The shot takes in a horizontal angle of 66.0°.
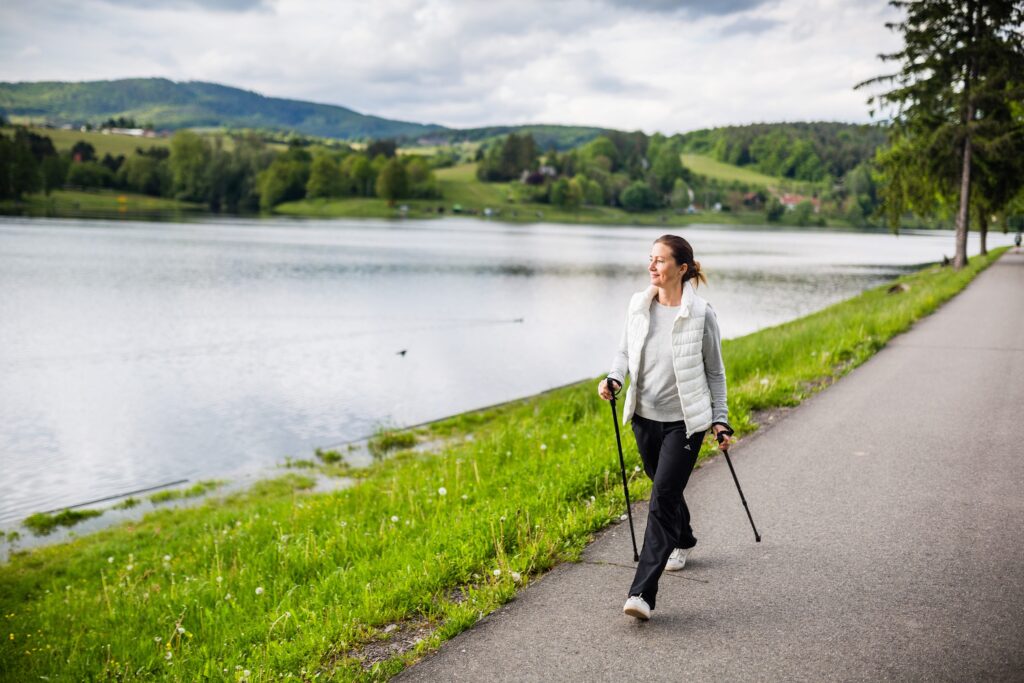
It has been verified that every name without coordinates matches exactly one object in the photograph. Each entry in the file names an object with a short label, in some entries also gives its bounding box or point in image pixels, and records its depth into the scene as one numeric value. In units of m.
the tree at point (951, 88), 30.05
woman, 4.75
